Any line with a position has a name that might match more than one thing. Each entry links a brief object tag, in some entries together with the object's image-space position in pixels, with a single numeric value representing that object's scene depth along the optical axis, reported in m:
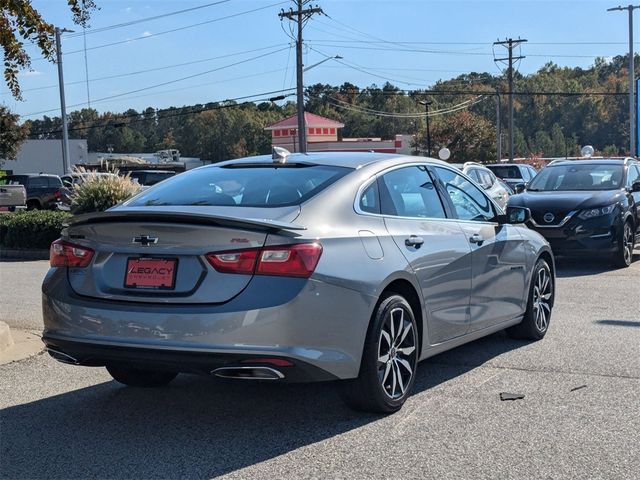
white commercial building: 78.25
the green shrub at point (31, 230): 15.98
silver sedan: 4.13
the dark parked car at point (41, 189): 33.75
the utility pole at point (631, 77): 38.97
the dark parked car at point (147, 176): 28.70
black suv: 11.62
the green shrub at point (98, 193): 15.37
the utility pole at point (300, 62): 40.09
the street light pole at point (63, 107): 40.31
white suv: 17.38
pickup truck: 30.20
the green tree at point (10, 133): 44.78
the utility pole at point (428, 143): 66.90
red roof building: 67.17
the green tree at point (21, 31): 6.93
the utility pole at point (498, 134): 59.72
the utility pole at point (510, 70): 53.65
